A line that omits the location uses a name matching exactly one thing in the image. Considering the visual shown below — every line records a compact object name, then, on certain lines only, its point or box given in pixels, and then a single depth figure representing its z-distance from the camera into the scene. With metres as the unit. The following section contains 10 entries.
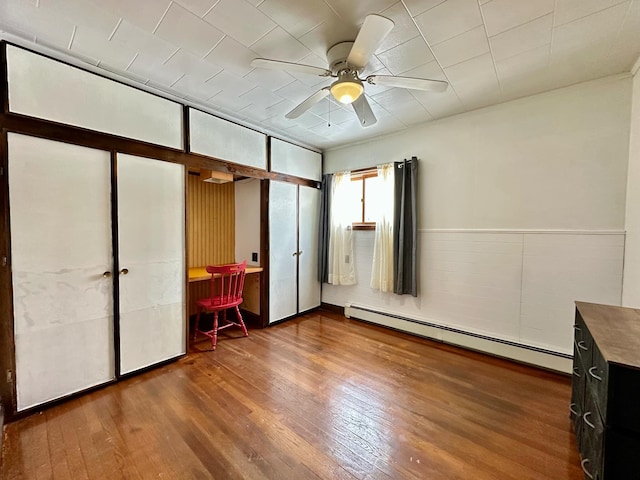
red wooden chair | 3.06
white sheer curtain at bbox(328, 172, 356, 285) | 4.13
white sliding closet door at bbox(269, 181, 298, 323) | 3.76
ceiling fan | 1.64
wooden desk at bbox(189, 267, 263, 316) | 3.78
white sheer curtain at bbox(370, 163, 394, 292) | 3.65
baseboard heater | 2.56
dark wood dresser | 1.08
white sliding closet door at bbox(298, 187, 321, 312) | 4.19
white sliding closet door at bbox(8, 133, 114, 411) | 1.91
